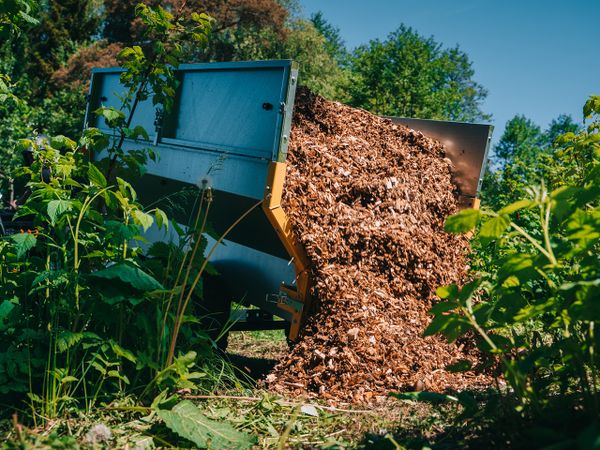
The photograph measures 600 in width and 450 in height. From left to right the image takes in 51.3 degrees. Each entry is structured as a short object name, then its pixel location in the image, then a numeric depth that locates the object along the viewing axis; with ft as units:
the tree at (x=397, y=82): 55.93
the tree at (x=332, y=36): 188.60
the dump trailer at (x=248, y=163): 14.14
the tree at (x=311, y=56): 98.48
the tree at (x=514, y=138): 155.74
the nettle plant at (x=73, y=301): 10.39
